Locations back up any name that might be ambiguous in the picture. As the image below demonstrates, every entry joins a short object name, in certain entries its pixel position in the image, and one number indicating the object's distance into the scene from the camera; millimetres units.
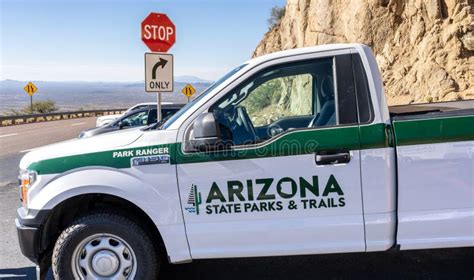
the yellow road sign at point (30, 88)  31411
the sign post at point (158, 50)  8320
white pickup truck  3156
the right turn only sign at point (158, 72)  8289
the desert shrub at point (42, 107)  44250
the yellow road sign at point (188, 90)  20391
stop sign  8523
